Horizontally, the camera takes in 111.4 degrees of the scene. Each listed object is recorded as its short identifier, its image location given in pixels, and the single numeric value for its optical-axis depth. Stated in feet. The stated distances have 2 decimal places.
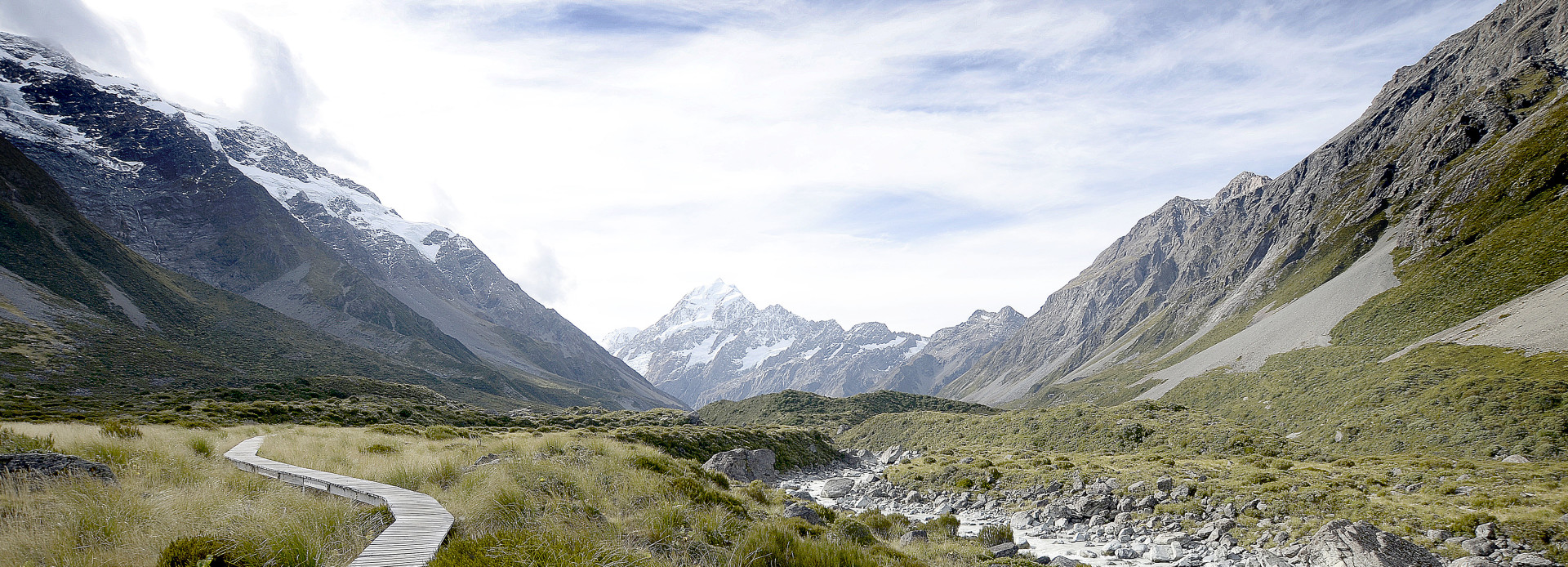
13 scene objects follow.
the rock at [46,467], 26.68
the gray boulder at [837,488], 98.68
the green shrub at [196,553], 18.11
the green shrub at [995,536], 51.06
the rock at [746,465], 91.71
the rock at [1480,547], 40.70
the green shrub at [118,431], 44.81
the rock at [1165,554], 48.83
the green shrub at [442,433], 80.33
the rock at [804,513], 43.06
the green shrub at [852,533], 37.83
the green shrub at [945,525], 52.70
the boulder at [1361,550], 37.04
